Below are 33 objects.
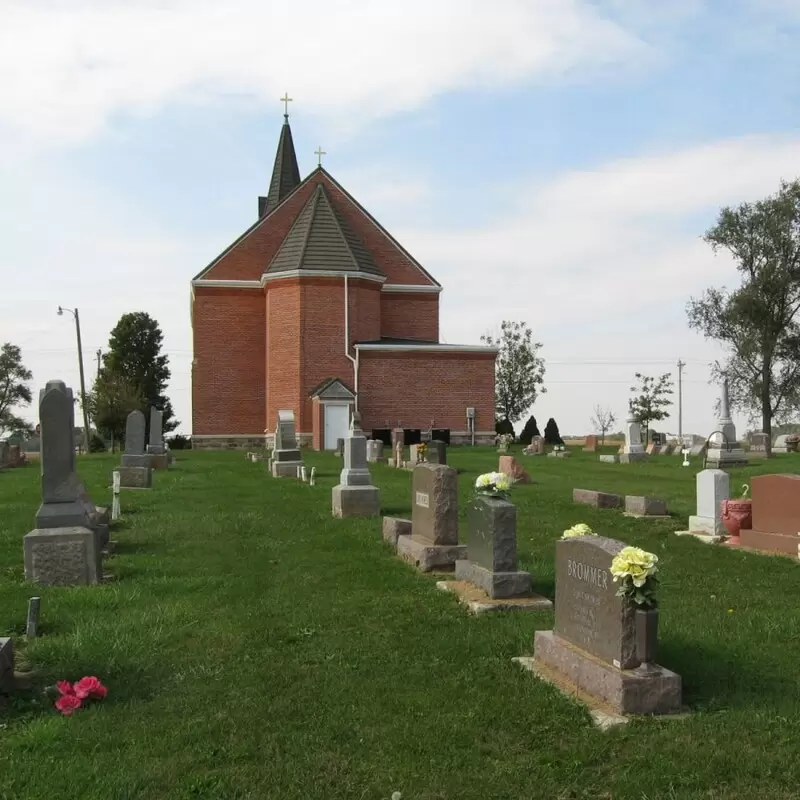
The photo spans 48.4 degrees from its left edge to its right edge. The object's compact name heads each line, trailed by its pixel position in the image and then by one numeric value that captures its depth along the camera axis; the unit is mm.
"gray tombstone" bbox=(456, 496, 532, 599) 8039
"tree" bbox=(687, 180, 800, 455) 42531
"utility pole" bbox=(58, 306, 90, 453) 42406
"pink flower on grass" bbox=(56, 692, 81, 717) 5316
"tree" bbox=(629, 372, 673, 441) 57219
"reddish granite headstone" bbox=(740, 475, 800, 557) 10977
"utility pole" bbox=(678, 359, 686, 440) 67562
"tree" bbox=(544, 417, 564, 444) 49875
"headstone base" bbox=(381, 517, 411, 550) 11156
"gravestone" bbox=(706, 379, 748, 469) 26000
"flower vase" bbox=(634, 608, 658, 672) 5117
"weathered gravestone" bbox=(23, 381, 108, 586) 9039
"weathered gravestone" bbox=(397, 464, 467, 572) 9664
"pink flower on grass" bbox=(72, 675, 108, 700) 5461
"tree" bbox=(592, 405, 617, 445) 69875
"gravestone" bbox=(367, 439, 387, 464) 30219
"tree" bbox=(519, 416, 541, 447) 51031
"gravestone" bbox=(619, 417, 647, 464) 32844
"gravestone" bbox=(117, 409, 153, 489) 19922
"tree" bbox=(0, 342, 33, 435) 66062
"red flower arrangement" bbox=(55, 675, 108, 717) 5355
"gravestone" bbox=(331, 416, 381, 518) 14430
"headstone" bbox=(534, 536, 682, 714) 5109
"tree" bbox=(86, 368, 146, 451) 44519
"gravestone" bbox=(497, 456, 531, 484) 20859
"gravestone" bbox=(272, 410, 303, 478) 23750
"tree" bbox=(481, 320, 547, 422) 63875
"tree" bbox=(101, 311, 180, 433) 61688
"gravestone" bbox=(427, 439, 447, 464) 14837
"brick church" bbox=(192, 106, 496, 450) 41844
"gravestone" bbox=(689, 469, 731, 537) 12766
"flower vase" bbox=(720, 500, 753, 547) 12203
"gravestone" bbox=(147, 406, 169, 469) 28458
